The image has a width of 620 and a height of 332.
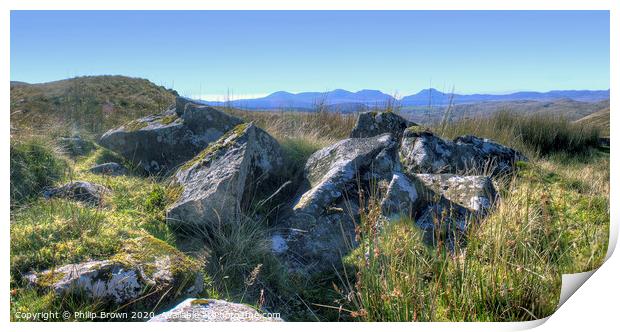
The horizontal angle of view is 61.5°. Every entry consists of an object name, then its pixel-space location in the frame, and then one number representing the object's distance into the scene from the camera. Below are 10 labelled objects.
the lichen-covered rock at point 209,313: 3.35
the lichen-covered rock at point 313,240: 4.97
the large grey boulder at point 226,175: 5.16
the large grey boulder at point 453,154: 7.01
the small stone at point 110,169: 6.82
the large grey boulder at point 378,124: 8.34
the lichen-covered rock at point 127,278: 3.79
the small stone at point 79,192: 5.37
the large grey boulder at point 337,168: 5.38
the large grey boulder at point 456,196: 5.50
